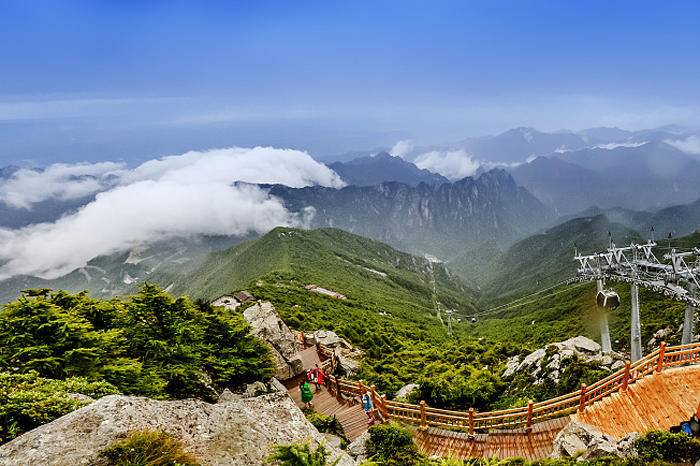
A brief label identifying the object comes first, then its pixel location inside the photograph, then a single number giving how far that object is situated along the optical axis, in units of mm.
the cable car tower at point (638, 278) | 22922
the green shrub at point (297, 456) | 9435
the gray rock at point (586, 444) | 13102
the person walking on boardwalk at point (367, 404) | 21819
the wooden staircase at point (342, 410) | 21562
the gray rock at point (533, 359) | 30773
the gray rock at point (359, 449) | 15422
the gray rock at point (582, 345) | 30431
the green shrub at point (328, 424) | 20969
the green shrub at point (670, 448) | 11961
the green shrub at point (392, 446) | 14023
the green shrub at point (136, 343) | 16156
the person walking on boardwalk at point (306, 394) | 25250
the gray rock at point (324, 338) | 44619
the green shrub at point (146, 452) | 8586
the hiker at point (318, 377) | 28125
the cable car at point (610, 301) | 24719
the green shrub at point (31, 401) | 11562
